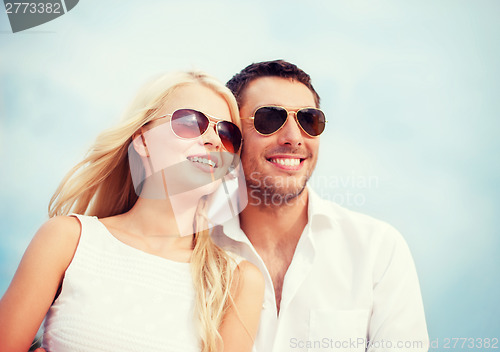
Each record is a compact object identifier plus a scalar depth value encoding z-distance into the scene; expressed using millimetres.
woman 2404
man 2552
